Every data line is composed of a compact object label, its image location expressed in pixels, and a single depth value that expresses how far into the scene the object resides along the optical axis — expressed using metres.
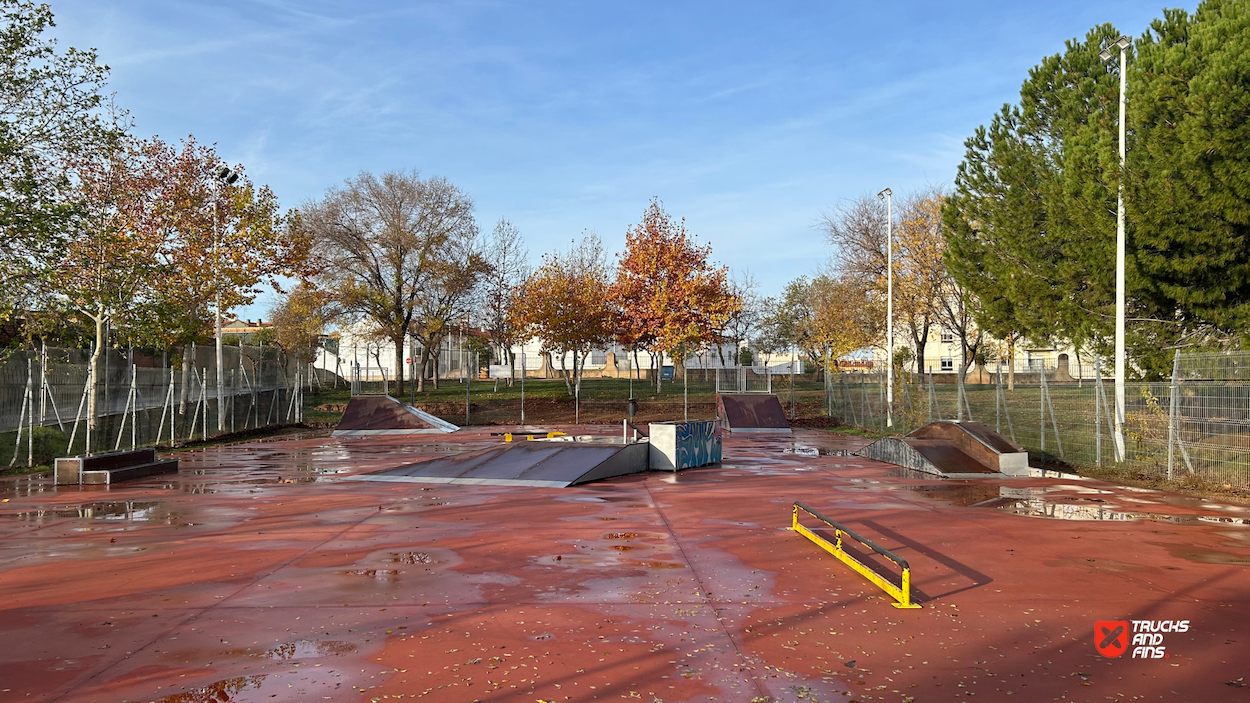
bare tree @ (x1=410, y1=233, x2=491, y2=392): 43.09
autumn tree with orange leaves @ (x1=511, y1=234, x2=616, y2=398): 40.75
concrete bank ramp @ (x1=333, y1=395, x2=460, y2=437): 31.20
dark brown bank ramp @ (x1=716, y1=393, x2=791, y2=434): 32.12
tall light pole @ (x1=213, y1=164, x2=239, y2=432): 28.59
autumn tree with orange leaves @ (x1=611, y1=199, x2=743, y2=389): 42.84
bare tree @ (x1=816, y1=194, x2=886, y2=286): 43.47
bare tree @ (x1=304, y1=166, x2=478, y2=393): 42.16
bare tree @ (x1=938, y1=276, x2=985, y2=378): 38.78
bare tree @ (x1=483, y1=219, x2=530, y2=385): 47.28
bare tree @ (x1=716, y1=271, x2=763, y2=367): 70.95
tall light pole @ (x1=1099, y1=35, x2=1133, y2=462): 16.58
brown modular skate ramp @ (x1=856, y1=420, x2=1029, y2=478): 17.39
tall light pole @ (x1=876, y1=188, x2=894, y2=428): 28.74
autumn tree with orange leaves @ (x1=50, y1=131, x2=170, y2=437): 20.55
